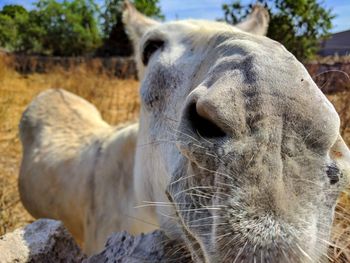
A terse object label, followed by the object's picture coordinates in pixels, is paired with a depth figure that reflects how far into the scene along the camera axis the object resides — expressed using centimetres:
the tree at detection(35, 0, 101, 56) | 1218
